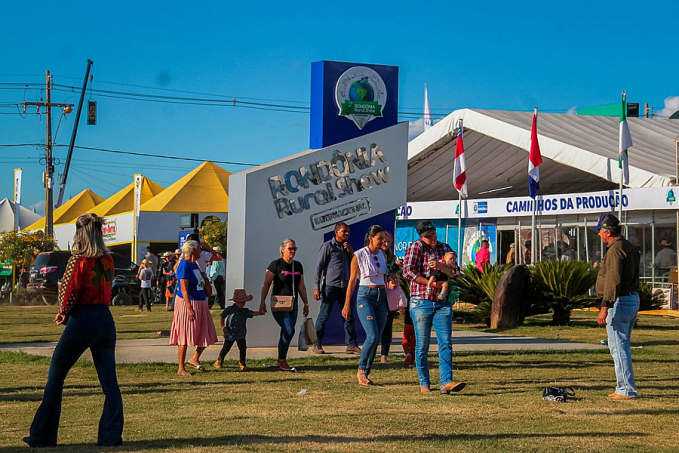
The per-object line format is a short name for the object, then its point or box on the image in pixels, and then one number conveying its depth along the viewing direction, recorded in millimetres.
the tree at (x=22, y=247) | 41906
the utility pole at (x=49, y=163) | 43125
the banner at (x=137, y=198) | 47038
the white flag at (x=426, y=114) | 41375
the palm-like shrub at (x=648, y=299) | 21453
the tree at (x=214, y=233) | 46781
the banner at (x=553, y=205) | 28500
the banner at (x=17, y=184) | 50406
